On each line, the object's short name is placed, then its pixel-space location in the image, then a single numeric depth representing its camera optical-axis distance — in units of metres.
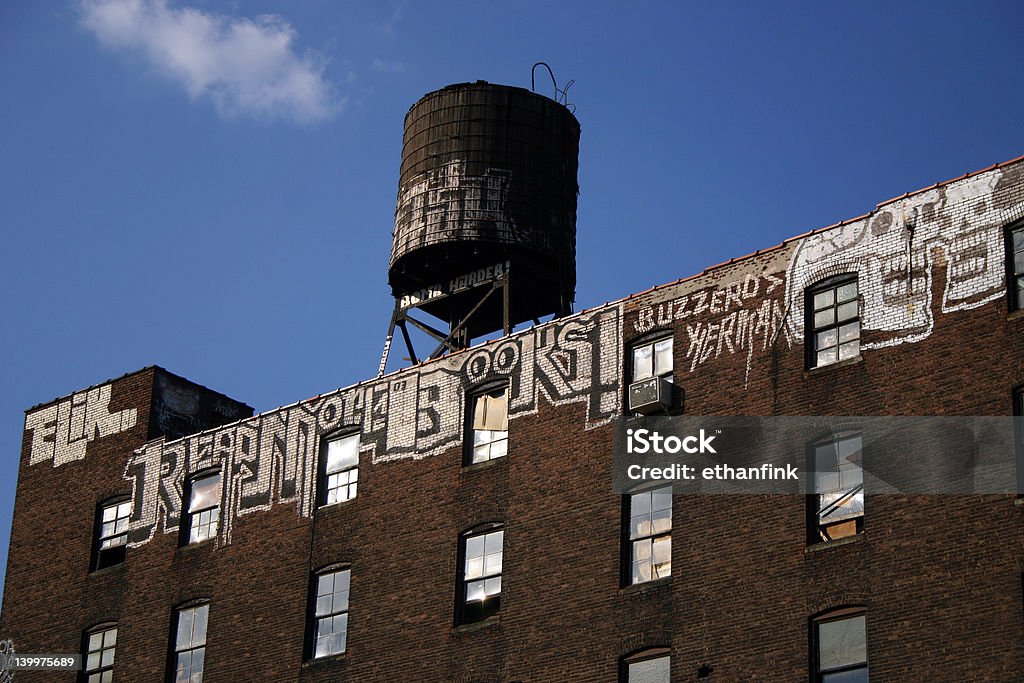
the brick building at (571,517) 31.17
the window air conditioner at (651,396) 35.19
